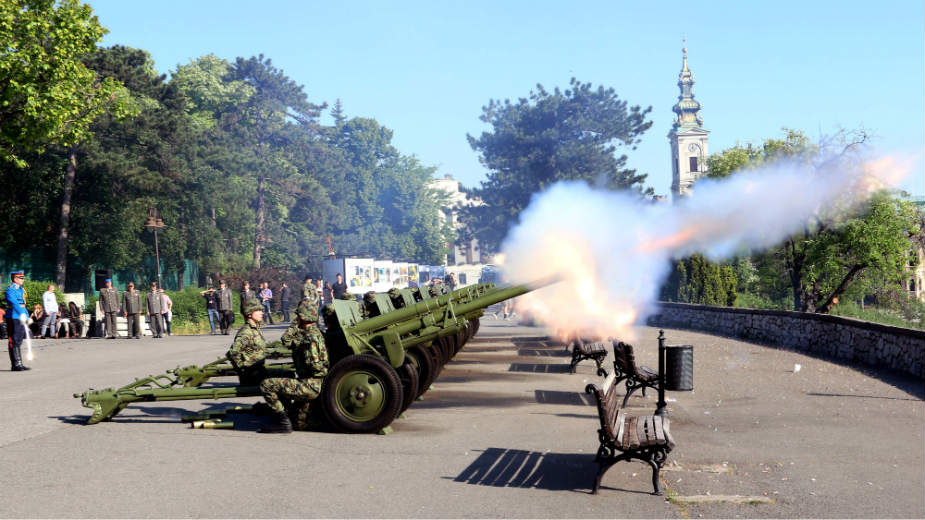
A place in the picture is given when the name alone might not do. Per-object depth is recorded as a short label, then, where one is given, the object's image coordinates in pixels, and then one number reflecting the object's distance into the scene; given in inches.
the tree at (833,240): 1255.5
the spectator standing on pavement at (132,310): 1088.2
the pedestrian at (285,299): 1405.0
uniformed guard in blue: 676.1
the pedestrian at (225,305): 1142.3
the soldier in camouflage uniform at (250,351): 442.6
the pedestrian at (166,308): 1141.7
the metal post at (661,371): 373.6
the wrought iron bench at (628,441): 286.2
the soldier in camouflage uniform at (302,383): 394.3
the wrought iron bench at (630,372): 471.5
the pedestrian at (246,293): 1122.0
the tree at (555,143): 2391.7
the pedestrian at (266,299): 1357.3
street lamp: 1427.9
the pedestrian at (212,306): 1170.0
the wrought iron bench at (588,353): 616.4
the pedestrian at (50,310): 1052.5
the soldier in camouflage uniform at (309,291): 764.6
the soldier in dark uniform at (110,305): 1095.0
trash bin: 367.9
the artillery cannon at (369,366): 397.1
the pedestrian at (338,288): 1200.8
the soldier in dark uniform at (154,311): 1120.2
